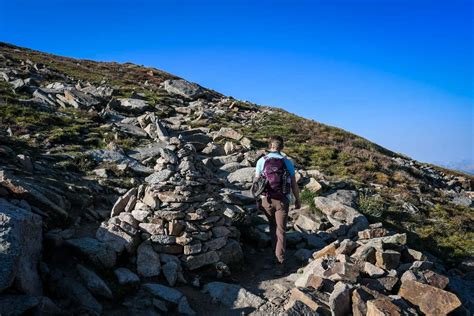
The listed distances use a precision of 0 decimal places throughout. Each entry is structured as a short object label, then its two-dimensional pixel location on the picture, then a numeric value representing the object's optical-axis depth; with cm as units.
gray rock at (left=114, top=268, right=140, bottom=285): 772
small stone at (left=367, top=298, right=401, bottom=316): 670
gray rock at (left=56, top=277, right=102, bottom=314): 679
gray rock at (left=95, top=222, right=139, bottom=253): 841
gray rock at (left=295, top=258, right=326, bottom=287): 821
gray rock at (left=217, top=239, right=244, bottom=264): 937
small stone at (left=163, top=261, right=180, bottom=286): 823
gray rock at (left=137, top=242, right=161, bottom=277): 828
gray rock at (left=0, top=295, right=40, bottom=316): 559
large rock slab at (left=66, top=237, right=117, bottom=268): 796
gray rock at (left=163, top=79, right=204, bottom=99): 3841
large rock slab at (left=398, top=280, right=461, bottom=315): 717
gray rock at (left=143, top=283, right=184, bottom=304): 759
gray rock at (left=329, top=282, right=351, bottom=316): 709
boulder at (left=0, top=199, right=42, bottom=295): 595
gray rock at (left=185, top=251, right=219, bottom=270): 884
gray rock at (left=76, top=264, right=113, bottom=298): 720
